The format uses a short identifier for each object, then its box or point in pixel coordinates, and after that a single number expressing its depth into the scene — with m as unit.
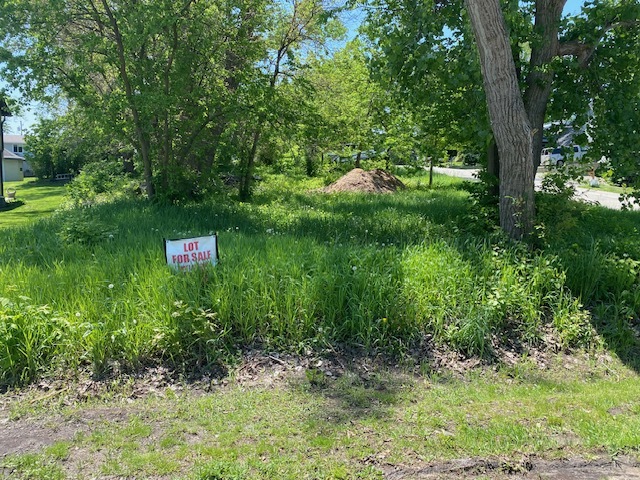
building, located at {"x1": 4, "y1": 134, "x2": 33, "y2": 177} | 61.09
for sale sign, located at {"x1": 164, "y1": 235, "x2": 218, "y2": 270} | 4.62
